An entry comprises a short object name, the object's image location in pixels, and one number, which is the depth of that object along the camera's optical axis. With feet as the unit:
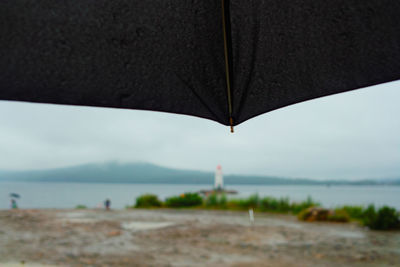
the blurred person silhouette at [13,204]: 44.75
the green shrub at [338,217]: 28.34
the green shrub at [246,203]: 38.34
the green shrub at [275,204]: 36.14
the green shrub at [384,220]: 24.21
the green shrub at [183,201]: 41.55
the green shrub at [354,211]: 30.61
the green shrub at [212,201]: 40.16
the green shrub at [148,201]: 42.11
